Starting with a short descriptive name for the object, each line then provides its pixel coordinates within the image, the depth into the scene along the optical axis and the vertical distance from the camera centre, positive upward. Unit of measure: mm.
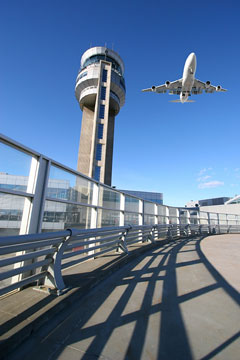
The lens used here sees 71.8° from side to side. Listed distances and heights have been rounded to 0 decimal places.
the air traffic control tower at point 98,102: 36688 +29531
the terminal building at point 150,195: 96881 +14405
